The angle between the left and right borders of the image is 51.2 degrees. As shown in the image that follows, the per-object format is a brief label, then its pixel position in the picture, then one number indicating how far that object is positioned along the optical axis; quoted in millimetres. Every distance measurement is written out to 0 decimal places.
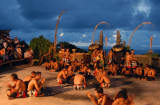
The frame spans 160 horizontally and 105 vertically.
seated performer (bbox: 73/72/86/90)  8680
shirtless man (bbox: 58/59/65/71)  14886
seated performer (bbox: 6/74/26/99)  7379
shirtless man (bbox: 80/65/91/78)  11456
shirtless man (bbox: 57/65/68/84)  9962
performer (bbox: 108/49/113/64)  14595
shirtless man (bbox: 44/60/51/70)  15163
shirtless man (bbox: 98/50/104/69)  14681
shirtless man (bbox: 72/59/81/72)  14728
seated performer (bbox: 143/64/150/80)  11289
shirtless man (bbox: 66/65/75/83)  10235
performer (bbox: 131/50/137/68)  12875
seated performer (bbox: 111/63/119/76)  13030
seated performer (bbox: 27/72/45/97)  7555
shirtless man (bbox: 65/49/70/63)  14633
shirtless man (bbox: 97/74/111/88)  9141
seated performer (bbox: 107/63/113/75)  13164
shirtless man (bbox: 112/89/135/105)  4789
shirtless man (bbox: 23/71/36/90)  7855
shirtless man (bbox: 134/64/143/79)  11859
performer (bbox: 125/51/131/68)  12922
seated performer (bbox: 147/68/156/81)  11112
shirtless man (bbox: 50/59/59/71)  14672
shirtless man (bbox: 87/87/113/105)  5203
